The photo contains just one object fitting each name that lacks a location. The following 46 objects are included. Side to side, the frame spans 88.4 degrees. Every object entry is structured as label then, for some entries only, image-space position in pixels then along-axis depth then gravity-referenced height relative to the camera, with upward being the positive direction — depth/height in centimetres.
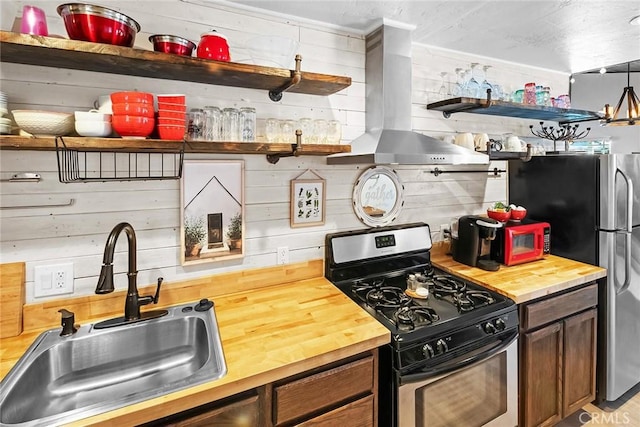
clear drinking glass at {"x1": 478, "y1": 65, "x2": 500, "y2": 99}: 217 +77
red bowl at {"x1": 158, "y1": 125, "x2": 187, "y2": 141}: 124 +28
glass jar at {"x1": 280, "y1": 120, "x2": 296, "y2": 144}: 158 +36
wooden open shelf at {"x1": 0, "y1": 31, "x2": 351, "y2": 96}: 108 +55
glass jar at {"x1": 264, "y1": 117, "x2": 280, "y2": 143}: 156 +36
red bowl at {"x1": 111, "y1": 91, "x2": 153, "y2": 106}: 118 +39
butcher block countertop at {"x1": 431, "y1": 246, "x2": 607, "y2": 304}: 170 -41
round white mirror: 201 +6
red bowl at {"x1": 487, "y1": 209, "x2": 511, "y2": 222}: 216 -7
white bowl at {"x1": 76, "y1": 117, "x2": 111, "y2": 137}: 114 +28
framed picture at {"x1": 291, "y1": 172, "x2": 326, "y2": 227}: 181 +2
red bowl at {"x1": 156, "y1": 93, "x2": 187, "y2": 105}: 124 +41
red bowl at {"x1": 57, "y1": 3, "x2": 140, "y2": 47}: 110 +63
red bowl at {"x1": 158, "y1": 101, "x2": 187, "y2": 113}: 124 +38
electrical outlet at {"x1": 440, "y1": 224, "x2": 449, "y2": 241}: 231 -20
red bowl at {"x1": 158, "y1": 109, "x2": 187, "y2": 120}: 124 +35
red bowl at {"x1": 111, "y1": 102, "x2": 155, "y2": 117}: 117 +35
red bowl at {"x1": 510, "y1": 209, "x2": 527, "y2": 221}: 224 -7
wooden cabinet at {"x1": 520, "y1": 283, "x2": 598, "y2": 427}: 168 -83
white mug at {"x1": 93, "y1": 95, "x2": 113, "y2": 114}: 126 +40
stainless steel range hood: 169 +60
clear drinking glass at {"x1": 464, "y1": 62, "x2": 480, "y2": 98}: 214 +76
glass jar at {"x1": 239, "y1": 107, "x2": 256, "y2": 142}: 147 +37
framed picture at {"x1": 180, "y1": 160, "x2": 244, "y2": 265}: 157 -2
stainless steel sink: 101 -58
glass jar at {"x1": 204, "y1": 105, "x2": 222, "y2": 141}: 142 +35
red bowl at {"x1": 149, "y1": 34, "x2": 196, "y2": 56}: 125 +63
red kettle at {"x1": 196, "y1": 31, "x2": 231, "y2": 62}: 134 +65
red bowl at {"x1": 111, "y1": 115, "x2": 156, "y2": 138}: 117 +29
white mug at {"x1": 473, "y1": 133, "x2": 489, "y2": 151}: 218 +42
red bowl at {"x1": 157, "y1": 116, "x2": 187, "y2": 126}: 124 +32
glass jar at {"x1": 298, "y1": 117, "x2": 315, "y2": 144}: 161 +37
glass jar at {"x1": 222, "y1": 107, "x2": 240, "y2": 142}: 144 +36
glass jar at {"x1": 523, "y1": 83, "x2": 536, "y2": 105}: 238 +79
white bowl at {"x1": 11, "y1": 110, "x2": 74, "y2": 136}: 109 +29
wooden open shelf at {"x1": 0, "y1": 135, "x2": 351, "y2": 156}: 106 +22
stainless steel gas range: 130 -57
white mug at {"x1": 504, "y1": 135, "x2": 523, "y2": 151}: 231 +43
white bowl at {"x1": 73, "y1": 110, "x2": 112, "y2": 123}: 114 +31
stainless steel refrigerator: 199 -22
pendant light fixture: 255 +72
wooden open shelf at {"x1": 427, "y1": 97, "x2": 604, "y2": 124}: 203 +66
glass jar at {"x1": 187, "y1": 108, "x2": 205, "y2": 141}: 141 +35
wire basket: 135 +18
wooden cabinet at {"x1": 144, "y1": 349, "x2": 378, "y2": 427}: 102 -67
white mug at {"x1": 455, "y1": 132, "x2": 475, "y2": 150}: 214 +42
